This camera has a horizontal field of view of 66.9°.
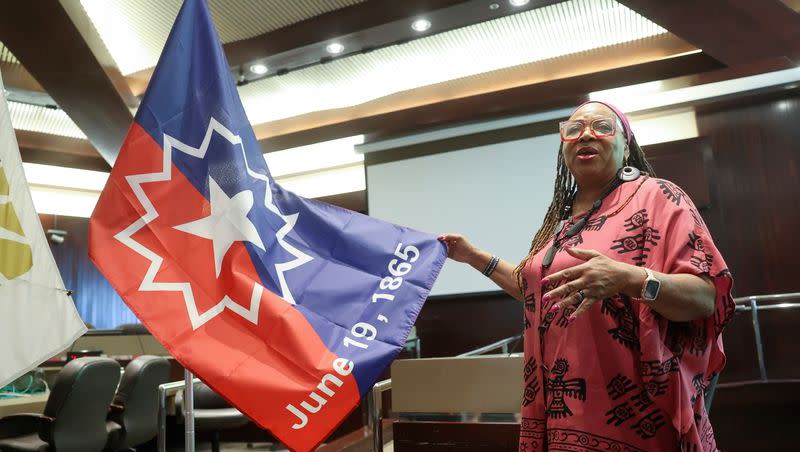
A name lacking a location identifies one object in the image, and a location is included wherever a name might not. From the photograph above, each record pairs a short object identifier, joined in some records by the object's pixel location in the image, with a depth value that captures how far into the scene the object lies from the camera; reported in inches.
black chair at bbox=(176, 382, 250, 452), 147.3
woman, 39.1
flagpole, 73.2
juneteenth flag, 54.1
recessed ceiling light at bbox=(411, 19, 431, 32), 175.8
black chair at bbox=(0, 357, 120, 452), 130.8
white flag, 62.4
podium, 77.7
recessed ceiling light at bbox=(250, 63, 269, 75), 204.8
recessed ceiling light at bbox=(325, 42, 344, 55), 190.7
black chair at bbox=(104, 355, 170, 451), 157.6
